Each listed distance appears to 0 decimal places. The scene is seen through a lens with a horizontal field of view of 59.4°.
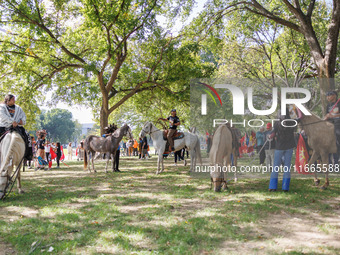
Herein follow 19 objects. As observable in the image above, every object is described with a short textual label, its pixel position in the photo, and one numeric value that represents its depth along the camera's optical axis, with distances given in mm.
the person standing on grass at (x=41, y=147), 16250
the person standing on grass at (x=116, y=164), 15375
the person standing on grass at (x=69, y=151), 32447
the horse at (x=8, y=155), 7820
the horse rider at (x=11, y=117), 8109
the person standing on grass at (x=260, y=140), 10750
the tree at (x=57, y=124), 101438
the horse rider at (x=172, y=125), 13977
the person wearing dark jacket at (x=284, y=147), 8500
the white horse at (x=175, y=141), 14109
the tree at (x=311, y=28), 11805
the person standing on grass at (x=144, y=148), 27222
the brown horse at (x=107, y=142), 14906
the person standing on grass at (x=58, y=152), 18609
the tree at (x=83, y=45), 16875
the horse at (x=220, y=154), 8758
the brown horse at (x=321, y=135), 9062
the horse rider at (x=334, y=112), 8930
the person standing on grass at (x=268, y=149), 10312
